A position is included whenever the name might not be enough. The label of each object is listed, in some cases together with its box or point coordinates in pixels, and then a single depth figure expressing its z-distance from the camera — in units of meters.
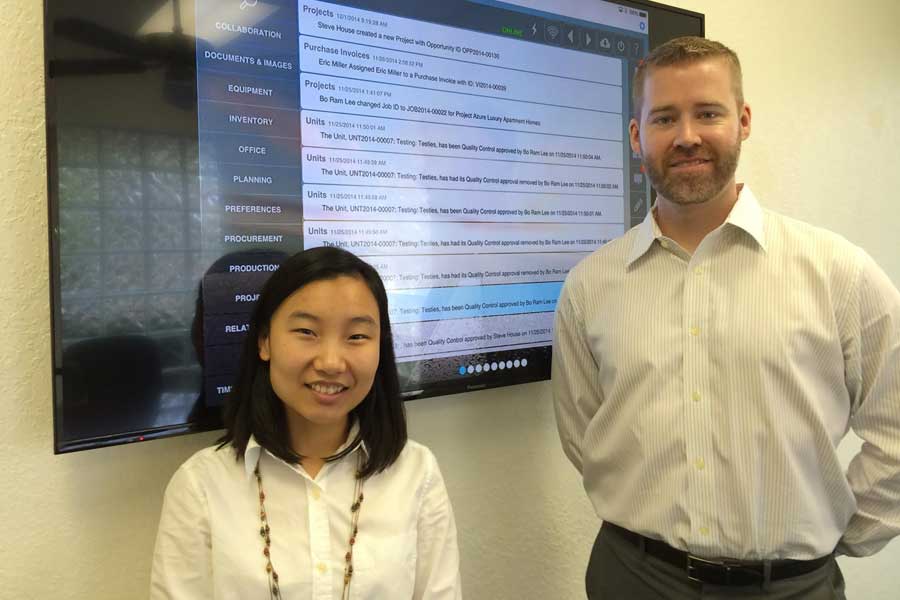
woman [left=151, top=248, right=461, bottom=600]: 1.09
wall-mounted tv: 1.14
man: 1.33
